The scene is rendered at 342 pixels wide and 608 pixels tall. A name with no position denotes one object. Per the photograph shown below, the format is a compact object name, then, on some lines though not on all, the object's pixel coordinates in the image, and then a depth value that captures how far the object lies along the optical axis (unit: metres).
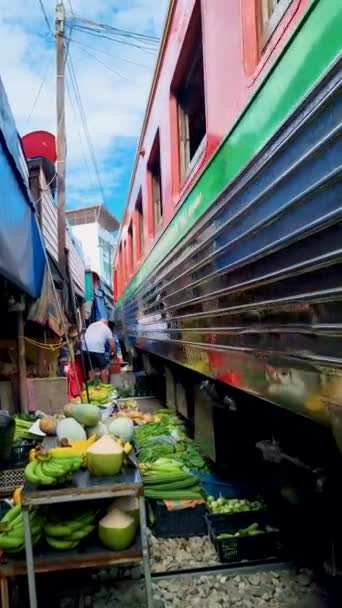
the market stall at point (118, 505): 1.98
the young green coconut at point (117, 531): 2.03
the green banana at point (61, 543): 2.04
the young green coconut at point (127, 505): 2.17
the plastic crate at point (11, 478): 2.85
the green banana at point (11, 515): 2.17
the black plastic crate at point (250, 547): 2.62
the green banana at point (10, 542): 2.03
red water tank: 8.07
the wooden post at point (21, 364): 4.82
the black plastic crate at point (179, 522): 2.96
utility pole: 7.84
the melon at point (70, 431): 2.46
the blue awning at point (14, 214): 2.94
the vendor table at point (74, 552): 1.92
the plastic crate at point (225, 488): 3.25
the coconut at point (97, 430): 2.66
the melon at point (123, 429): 2.59
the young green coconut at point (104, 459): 2.10
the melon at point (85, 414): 2.65
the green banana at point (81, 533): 2.06
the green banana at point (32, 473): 2.00
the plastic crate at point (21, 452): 2.99
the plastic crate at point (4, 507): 2.57
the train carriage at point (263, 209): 1.13
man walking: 8.08
